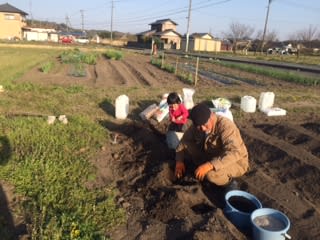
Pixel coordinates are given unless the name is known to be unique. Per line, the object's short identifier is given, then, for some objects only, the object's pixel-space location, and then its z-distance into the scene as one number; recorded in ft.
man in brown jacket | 11.54
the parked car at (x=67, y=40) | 164.04
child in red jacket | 16.56
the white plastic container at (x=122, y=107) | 22.09
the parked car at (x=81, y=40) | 187.13
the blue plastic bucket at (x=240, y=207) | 10.39
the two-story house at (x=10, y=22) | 178.81
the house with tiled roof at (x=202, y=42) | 171.12
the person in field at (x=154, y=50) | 96.62
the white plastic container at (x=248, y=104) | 24.61
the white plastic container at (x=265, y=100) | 25.30
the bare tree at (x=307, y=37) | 192.67
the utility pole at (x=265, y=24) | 131.49
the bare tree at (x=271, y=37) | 219.00
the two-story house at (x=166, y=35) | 181.27
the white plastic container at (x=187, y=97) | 22.09
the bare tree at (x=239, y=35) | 213.25
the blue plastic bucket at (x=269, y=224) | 9.23
